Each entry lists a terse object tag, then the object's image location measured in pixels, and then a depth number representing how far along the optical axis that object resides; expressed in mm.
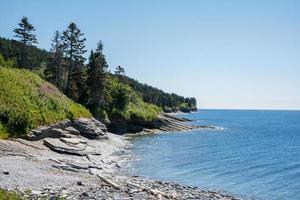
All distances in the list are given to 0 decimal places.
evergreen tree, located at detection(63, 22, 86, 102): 85812
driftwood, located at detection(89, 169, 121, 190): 30405
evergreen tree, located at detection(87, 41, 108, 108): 86812
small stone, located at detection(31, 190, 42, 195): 25114
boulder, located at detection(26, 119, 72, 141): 47591
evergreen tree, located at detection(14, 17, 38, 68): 85688
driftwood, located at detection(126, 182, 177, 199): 29758
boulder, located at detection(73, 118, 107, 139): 62312
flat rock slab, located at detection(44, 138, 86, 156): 47597
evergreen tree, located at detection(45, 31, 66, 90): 93688
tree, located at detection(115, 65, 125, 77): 119962
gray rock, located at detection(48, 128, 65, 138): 51738
